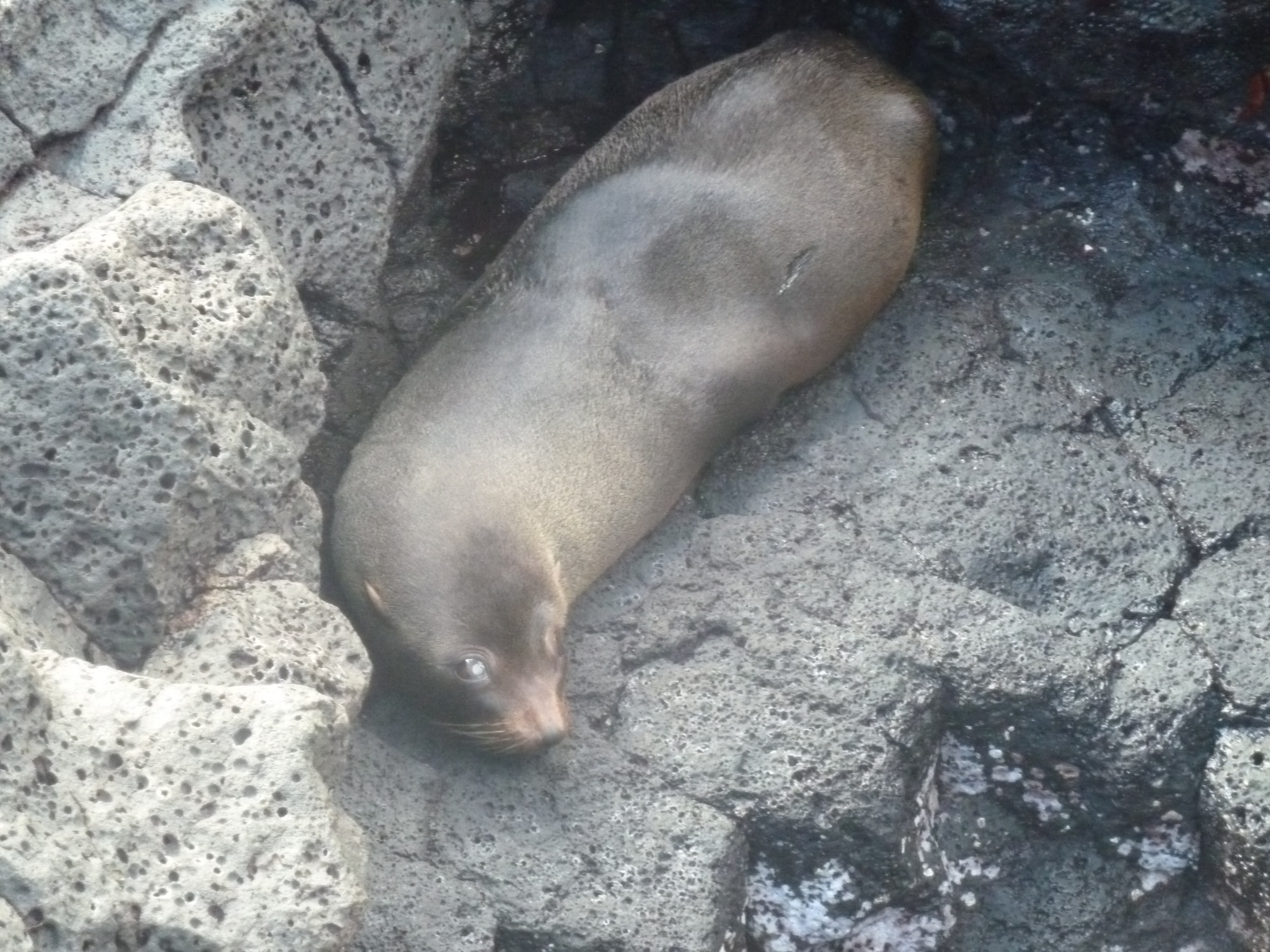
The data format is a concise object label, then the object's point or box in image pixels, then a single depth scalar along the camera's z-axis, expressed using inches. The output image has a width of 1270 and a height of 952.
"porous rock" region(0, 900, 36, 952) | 223.8
